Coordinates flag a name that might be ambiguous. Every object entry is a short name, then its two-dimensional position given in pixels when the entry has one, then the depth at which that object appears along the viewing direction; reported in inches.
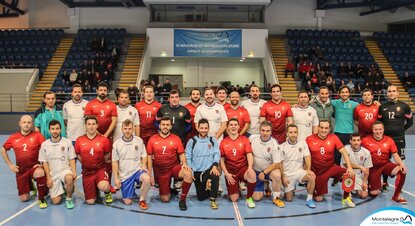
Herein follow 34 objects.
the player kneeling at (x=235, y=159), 227.1
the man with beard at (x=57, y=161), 221.3
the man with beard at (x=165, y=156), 228.5
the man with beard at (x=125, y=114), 256.8
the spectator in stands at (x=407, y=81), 759.7
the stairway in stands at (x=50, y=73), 727.1
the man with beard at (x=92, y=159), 223.5
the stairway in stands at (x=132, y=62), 772.0
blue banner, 813.2
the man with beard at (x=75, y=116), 265.1
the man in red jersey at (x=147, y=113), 264.5
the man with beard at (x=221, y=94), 261.9
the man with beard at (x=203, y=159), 224.7
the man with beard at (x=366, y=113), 264.1
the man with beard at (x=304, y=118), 269.0
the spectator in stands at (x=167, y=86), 705.0
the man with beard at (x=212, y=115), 256.1
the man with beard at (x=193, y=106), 260.0
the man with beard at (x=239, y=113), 263.9
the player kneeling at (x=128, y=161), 224.4
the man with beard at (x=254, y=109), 276.1
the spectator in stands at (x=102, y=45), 824.9
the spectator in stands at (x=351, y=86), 682.8
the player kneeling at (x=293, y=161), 227.8
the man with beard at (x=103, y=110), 257.9
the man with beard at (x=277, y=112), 266.5
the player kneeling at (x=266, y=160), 225.0
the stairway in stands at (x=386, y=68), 736.3
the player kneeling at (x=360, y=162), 236.4
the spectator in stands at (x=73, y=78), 713.6
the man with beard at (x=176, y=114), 251.9
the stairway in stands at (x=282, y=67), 732.7
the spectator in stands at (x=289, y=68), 773.3
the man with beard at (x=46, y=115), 254.4
